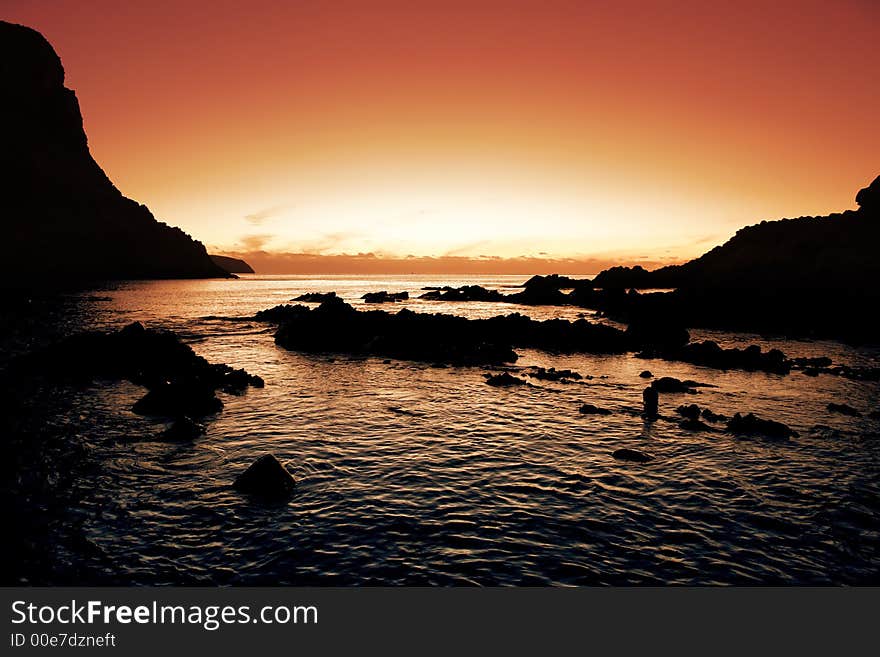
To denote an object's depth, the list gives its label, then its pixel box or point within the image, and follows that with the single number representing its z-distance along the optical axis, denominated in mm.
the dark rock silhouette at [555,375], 36625
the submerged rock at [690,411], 25203
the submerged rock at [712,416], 25344
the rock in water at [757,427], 22812
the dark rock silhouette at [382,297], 130450
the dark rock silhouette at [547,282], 138750
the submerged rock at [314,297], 125638
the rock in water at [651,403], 26016
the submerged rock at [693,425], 23766
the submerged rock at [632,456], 19562
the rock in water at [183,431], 21203
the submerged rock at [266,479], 15828
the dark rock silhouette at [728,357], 40344
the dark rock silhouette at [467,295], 143375
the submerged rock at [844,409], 26522
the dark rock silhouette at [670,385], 32438
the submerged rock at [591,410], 26945
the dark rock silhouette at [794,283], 73500
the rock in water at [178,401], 25172
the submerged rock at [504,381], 34406
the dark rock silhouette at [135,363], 32500
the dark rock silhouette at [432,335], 48406
